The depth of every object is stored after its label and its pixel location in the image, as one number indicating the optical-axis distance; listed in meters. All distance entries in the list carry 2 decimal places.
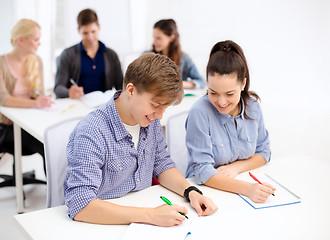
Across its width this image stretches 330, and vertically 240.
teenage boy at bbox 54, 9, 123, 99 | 3.02
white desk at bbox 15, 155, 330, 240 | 1.18
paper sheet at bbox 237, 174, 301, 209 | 1.39
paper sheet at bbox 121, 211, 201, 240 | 1.16
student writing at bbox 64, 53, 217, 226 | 1.23
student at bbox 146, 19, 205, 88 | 3.21
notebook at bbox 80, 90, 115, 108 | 2.66
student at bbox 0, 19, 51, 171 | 2.57
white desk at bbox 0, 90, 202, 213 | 2.26
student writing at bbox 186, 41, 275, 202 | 1.60
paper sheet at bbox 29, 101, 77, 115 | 2.51
